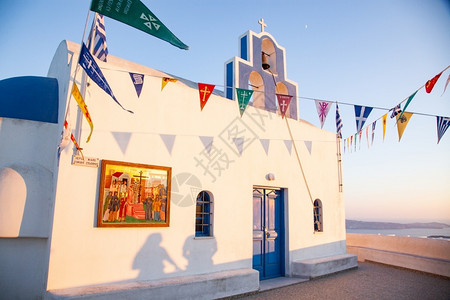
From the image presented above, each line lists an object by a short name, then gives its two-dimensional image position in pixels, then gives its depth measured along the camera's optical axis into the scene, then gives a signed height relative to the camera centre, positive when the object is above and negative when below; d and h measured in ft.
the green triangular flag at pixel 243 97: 24.43 +8.39
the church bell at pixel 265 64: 32.42 +14.38
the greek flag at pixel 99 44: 23.81 +11.86
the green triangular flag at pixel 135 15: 13.79 +8.25
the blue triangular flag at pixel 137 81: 19.97 +7.76
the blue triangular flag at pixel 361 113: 26.63 +7.96
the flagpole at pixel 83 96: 19.02 +6.57
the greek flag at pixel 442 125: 23.78 +6.36
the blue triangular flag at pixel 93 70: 16.74 +7.11
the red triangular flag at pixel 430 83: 20.02 +7.98
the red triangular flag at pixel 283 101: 26.32 +8.73
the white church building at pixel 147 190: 18.52 +1.16
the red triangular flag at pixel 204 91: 22.54 +8.13
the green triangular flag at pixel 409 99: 21.68 +7.54
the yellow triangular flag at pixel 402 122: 24.17 +6.69
